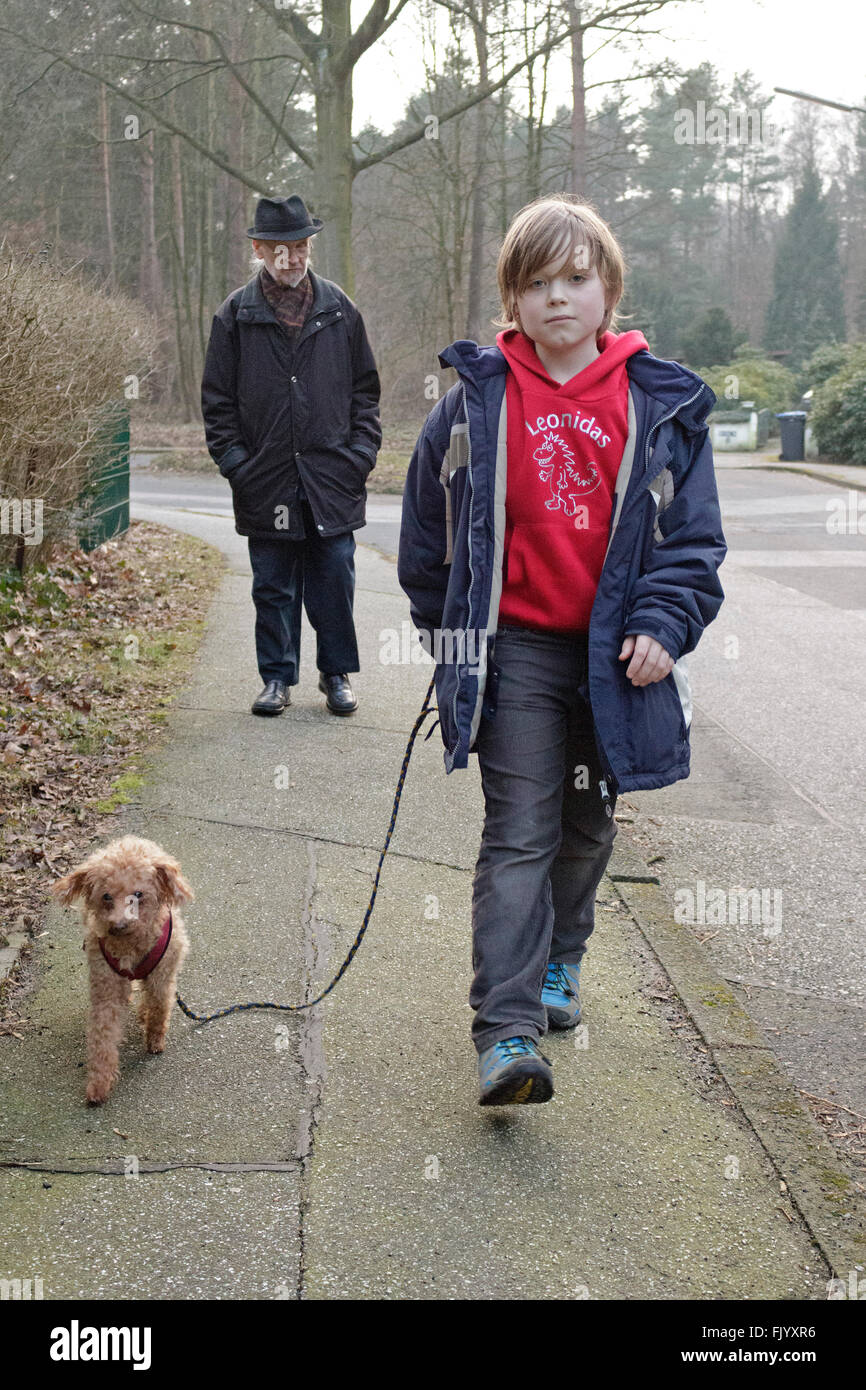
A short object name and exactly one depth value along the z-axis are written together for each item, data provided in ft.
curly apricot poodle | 10.67
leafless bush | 26.53
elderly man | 20.45
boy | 10.17
